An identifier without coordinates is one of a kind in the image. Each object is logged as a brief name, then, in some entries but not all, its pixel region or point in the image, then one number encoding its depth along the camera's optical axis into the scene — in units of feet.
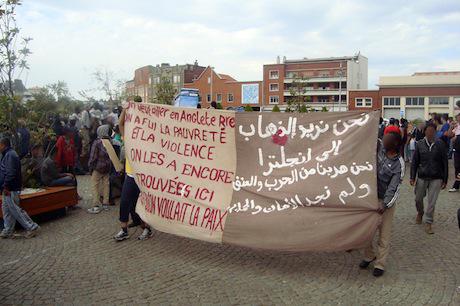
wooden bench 24.50
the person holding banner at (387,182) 17.02
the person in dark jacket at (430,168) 23.53
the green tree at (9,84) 28.58
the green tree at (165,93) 127.21
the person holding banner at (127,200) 21.66
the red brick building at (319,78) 295.48
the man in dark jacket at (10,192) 22.18
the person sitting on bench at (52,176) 27.73
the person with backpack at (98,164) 28.66
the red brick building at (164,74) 350.84
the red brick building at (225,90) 320.91
